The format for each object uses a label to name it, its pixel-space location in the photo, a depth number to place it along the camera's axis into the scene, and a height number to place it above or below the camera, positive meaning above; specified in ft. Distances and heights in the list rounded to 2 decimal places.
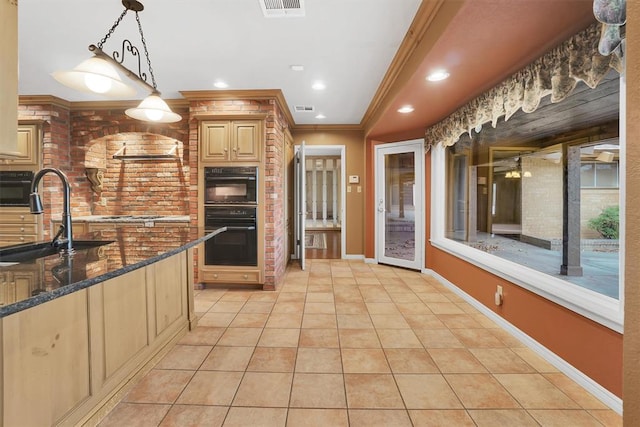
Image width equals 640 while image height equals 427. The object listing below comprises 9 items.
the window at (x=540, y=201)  6.66 +0.20
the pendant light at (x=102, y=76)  5.49 +2.54
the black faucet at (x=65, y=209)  4.94 +0.01
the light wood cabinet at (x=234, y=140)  11.84 +2.74
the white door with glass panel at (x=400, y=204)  15.01 +0.22
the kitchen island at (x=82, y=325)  3.63 -1.91
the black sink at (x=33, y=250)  5.31 -0.78
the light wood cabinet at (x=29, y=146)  12.53 +2.70
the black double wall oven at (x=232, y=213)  11.87 -0.18
